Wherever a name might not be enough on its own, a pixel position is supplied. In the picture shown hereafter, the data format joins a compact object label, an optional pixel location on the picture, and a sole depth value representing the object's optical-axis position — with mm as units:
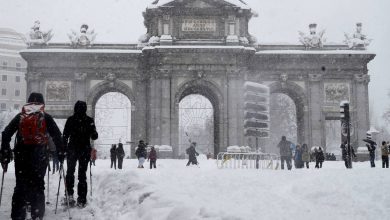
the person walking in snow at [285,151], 24094
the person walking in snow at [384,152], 23609
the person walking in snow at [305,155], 27311
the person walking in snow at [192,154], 26202
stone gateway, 36156
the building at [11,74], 89750
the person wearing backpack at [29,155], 7524
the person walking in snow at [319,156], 25578
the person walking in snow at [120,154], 25391
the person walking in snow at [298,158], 26156
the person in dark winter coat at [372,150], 24655
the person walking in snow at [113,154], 26109
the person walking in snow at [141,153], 24672
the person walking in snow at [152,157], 24516
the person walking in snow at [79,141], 9438
